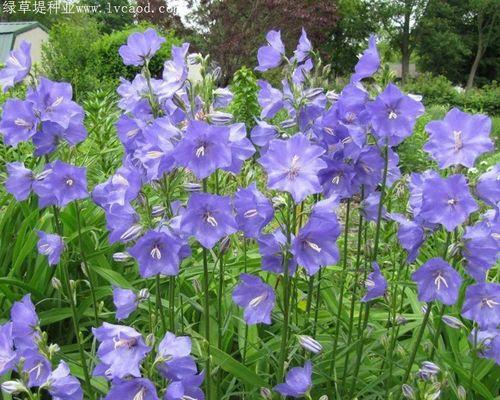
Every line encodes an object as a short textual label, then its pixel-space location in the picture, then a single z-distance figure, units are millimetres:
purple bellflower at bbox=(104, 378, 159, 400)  393
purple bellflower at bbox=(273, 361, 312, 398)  480
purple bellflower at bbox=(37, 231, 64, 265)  538
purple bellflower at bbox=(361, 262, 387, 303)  547
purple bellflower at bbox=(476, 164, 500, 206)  440
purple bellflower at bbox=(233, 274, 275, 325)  481
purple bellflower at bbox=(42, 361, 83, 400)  434
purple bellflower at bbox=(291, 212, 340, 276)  433
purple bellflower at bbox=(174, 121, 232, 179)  400
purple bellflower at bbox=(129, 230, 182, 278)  432
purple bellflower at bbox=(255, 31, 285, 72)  566
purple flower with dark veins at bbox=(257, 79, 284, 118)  558
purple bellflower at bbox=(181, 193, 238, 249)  416
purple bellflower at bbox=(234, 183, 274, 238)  432
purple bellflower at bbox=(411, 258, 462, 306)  463
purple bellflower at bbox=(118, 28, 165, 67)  519
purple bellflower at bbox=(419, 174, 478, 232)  417
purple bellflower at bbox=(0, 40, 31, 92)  562
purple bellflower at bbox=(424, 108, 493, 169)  433
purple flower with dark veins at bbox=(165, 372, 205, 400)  411
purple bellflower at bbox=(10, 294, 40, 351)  481
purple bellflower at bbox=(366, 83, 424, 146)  469
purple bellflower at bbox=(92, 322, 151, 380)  385
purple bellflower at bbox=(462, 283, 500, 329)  487
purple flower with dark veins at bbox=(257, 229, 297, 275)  448
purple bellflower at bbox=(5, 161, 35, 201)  527
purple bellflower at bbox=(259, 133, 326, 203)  409
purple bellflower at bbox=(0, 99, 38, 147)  516
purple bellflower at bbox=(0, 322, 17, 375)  440
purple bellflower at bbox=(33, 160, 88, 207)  523
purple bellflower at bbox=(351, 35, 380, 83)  497
